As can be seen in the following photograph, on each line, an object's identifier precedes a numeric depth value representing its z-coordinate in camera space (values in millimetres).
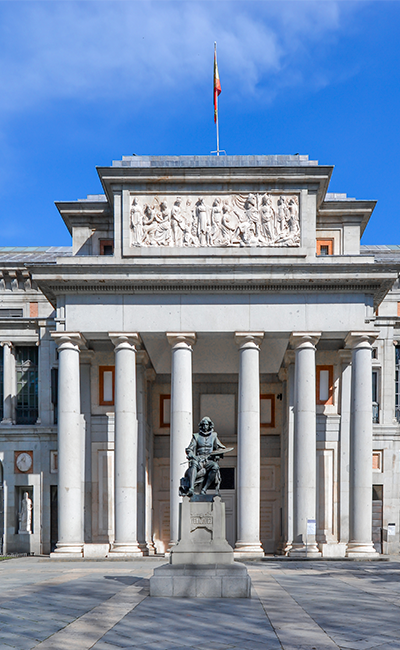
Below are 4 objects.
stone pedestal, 21438
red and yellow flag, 45938
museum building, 39062
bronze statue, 23406
